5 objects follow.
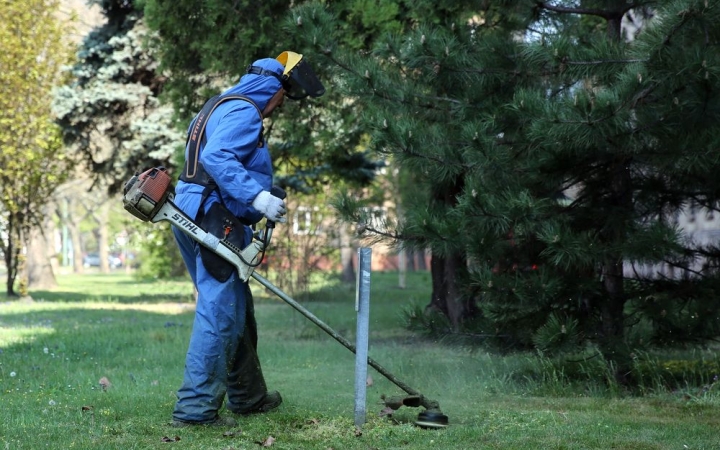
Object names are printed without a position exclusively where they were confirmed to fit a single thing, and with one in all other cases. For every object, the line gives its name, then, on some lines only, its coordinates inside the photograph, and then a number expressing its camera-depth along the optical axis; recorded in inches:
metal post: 424.8
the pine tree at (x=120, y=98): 1365.7
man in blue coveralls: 415.2
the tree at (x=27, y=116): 1482.5
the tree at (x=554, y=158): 496.7
